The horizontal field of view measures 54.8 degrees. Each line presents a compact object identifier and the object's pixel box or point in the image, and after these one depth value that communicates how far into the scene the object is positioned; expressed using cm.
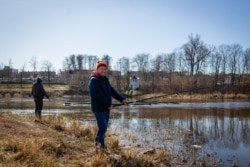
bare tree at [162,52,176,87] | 5696
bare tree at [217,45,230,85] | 5408
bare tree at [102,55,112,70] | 7207
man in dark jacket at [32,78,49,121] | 1029
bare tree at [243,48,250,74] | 5246
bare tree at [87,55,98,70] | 7739
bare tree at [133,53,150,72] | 6265
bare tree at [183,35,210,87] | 4882
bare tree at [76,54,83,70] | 7725
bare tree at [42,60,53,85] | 7010
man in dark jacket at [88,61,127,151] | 527
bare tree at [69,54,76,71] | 7871
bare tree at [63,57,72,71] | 7842
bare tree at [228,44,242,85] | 5347
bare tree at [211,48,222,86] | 5403
